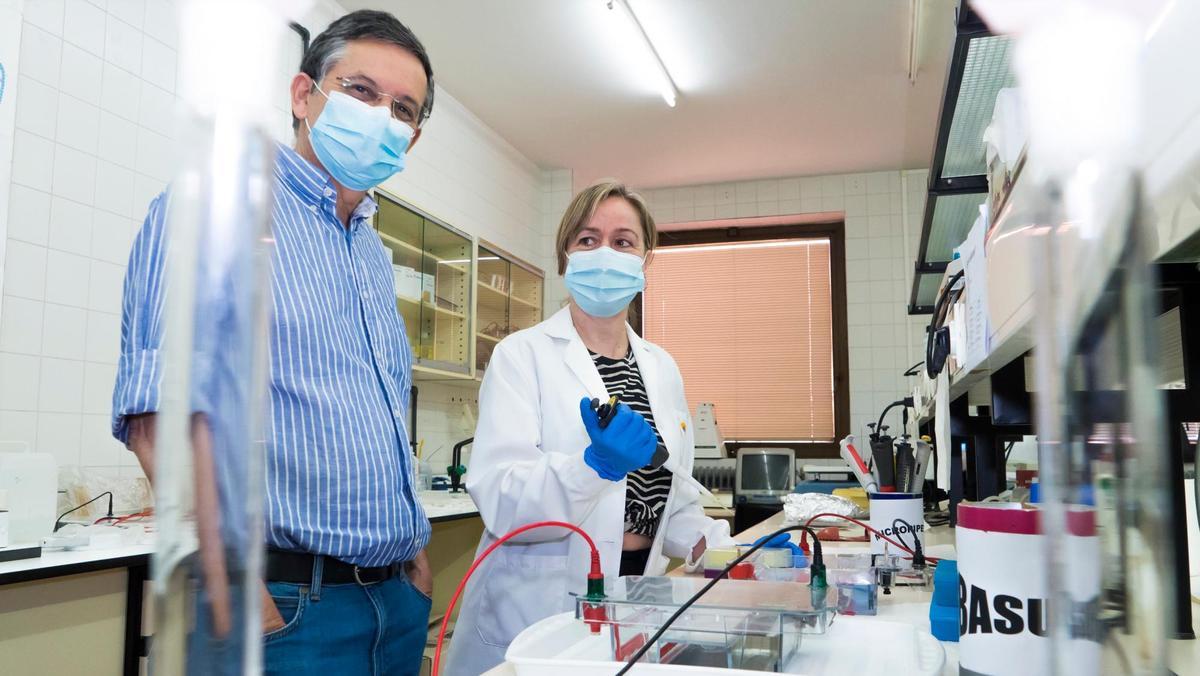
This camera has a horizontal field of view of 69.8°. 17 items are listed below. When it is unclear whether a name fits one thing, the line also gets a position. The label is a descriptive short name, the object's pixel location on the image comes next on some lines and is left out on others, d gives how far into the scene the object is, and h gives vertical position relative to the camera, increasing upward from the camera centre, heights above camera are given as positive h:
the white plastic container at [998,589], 0.63 -0.12
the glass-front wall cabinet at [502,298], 4.43 +0.70
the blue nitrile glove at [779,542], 1.45 -0.20
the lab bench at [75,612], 1.51 -0.36
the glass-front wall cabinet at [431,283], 3.68 +0.65
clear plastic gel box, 0.73 -0.17
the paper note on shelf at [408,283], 3.63 +0.61
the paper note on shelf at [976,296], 1.20 +0.20
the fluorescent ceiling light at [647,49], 3.36 +1.61
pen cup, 1.52 -0.16
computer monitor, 4.17 -0.21
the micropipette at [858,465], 2.46 -0.10
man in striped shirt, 0.99 +0.05
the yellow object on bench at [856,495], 2.92 -0.24
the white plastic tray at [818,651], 0.71 -0.20
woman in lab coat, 1.37 -0.04
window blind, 5.41 +0.63
